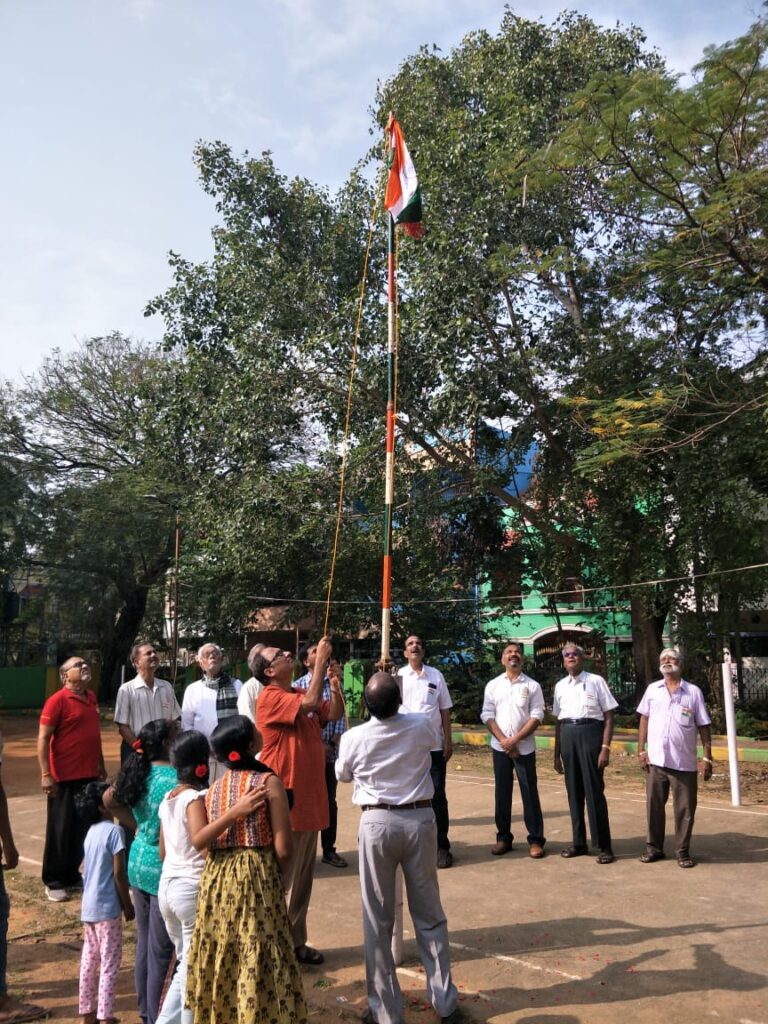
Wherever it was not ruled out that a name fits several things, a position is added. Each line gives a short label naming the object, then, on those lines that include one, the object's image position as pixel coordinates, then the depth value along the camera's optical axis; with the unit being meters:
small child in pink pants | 4.38
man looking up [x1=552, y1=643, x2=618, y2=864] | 7.45
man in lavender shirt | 7.23
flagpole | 5.59
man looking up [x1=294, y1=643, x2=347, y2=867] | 7.48
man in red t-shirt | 6.74
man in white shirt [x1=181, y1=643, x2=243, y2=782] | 7.37
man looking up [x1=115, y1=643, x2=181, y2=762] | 7.07
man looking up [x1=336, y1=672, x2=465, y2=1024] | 4.36
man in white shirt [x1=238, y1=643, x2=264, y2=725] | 6.53
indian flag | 7.05
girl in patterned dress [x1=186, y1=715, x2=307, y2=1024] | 3.49
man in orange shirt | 5.14
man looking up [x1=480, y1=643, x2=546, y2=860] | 7.59
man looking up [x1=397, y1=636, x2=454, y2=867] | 7.34
